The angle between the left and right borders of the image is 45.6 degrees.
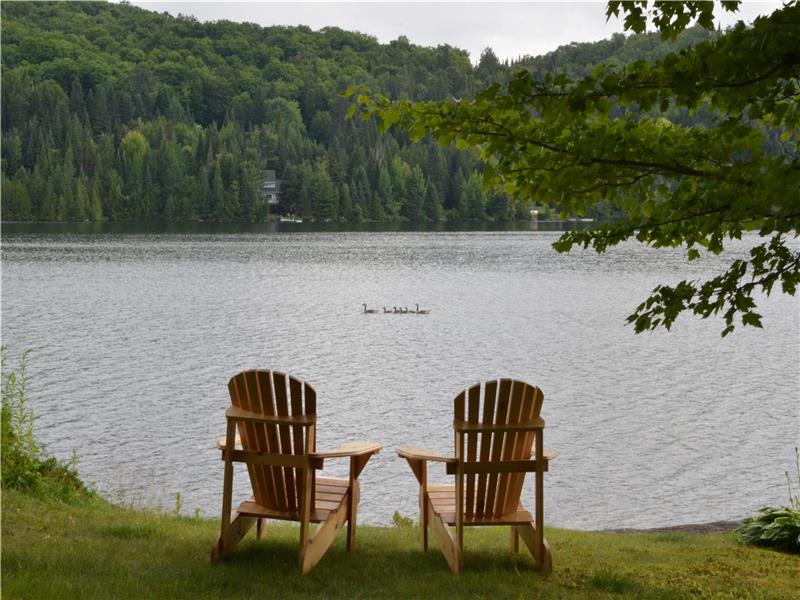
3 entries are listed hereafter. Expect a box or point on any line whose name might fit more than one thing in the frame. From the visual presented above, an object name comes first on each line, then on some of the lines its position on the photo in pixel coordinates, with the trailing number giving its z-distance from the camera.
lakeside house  154.25
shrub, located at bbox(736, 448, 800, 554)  7.17
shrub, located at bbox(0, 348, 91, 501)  8.13
